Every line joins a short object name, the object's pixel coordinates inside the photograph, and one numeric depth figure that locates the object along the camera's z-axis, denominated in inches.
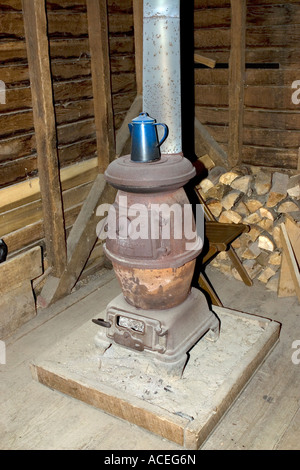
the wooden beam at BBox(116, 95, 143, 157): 155.9
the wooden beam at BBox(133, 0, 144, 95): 151.4
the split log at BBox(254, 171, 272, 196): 153.4
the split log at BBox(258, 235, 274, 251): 151.6
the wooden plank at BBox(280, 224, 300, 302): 140.3
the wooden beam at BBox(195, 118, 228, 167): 166.9
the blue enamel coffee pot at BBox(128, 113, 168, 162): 95.9
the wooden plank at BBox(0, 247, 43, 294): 126.0
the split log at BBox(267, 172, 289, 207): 150.1
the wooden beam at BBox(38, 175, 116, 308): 142.0
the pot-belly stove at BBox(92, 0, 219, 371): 95.7
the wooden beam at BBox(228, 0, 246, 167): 148.4
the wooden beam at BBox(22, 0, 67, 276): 118.5
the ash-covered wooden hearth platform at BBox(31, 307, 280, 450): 92.4
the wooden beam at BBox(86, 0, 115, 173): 137.4
